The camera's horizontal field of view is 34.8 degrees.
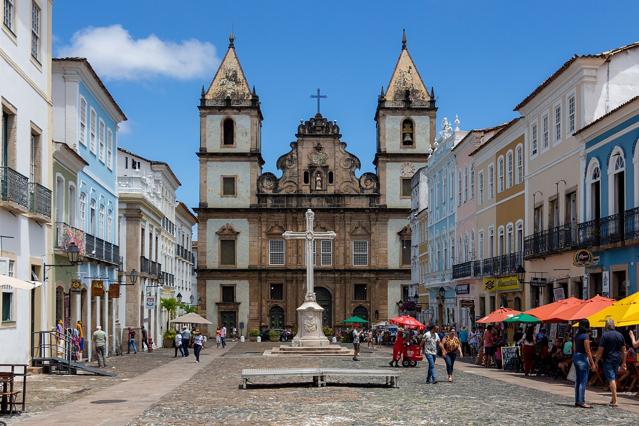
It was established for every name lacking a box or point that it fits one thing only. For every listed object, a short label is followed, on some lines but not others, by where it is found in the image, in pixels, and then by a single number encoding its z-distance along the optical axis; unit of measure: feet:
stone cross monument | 147.74
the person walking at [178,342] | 138.37
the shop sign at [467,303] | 138.10
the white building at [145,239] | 151.64
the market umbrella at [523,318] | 89.71
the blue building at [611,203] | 85.76
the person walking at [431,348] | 79.20
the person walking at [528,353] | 90.00
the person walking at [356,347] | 127.54
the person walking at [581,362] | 56.18
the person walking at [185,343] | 140.47
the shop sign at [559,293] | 95.93
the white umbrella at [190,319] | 156.66
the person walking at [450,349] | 77.97
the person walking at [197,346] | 120.57
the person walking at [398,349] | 108.78
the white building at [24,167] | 74.28
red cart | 108.58
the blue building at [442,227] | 165.58
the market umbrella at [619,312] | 61.52
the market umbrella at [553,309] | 81.72
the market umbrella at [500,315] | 99.93
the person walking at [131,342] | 146.10
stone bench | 71.46
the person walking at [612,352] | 56.24
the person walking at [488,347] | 106.73
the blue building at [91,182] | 103.96
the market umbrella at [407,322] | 120.32
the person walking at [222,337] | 192.03
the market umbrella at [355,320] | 209.26
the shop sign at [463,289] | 146.12
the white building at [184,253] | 237.98
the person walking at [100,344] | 100.07
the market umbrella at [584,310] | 75.66
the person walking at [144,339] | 157.12
